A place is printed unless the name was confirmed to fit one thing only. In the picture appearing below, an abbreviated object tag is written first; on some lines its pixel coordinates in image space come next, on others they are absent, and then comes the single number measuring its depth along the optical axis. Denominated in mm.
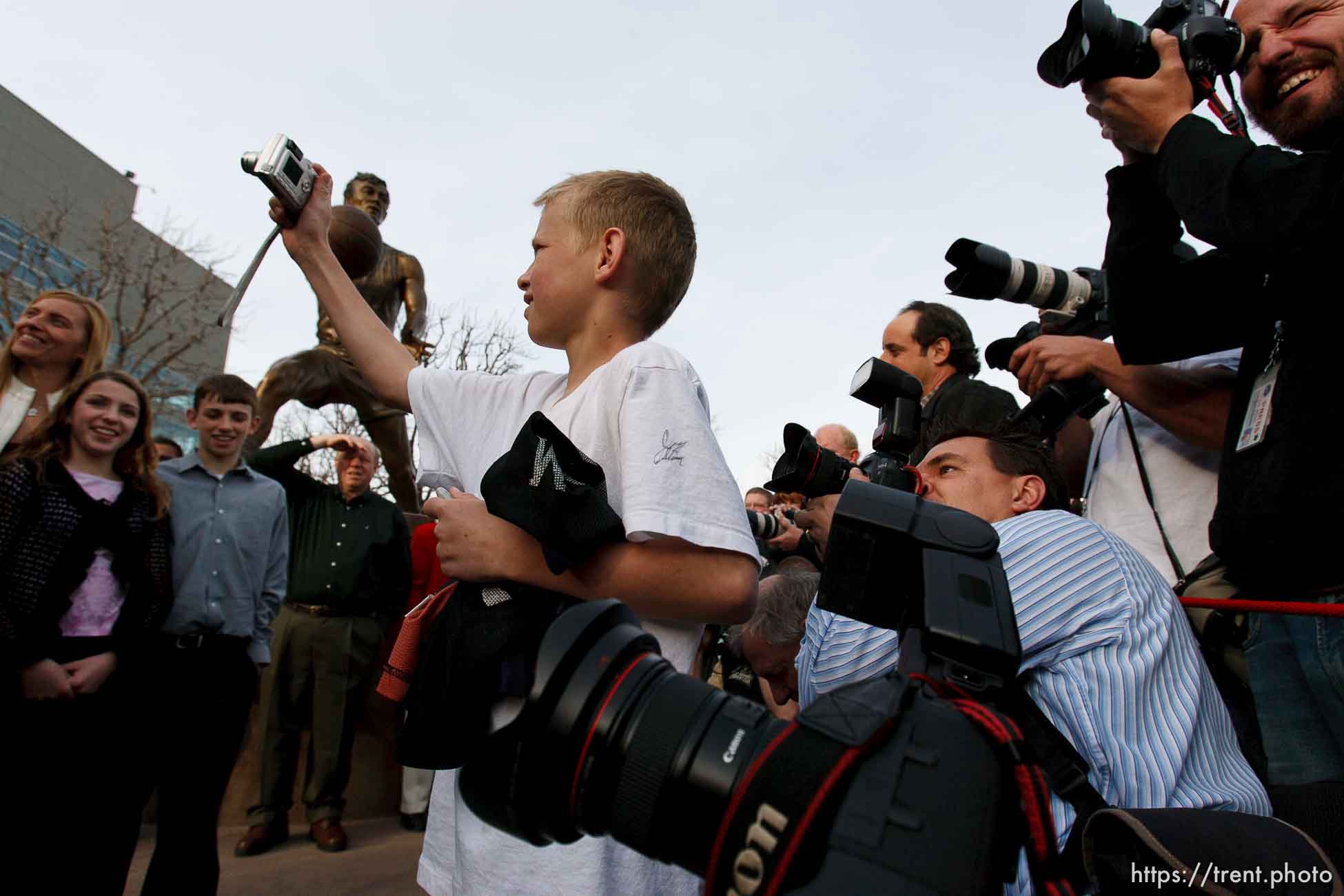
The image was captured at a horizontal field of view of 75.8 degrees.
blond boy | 1266
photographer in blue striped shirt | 1326
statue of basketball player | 6426
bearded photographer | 1360
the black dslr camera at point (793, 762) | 625
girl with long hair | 2572
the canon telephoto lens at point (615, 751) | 728
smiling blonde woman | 2982
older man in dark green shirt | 4367
